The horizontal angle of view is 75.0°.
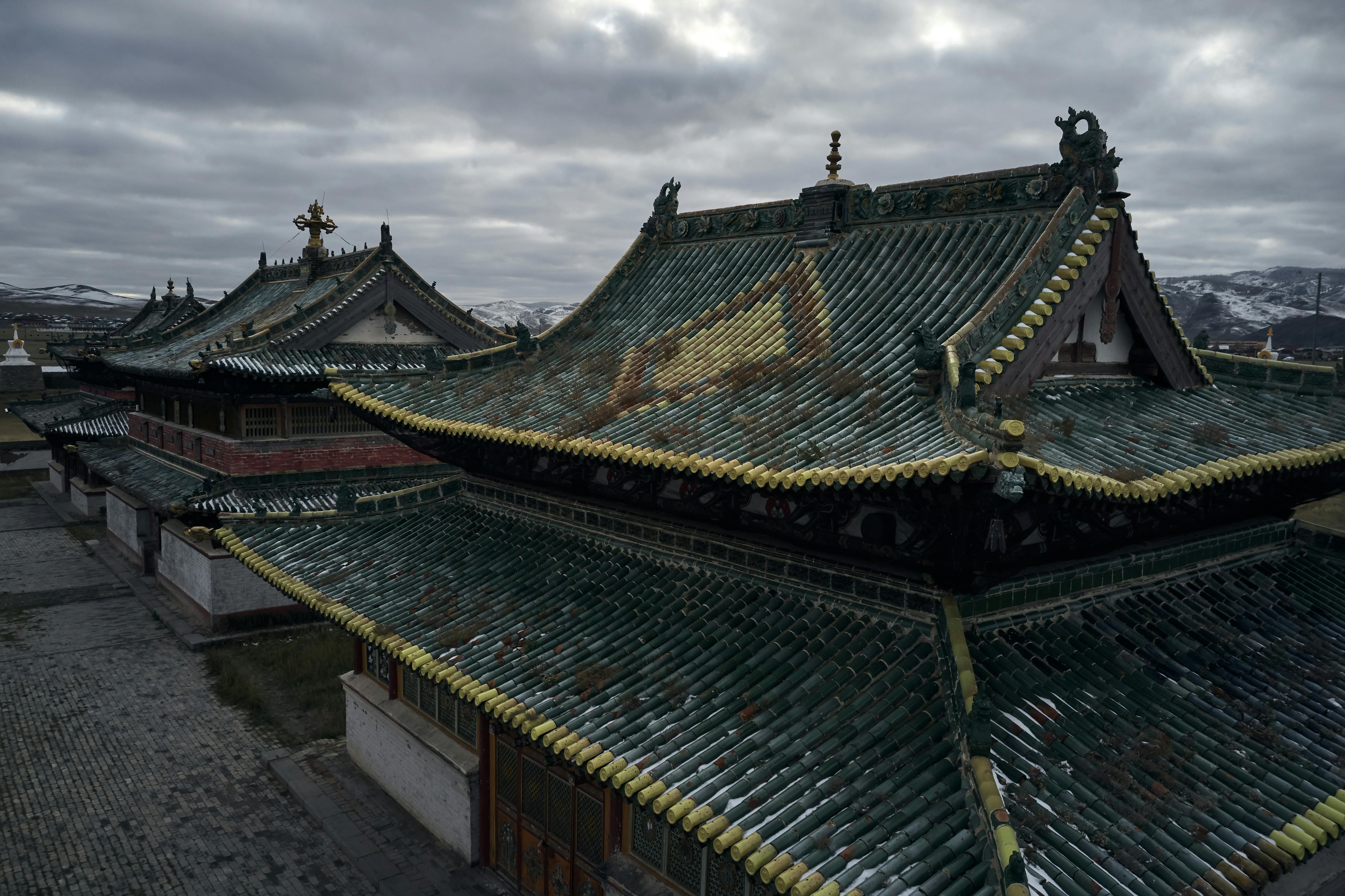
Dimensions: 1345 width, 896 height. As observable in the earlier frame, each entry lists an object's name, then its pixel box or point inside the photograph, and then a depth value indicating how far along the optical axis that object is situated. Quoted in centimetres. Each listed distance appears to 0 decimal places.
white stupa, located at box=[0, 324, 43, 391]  6388
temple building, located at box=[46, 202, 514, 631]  2536
